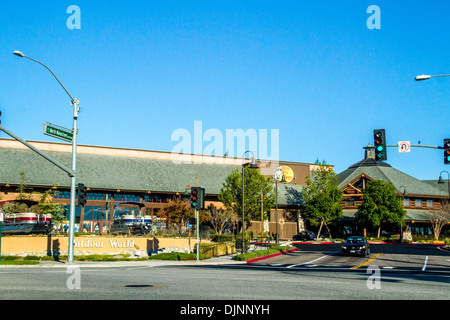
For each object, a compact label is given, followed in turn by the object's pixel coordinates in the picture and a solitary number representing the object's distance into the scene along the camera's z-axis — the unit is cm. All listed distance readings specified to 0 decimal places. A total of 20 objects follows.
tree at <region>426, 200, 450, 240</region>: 6334
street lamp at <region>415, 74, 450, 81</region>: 2303
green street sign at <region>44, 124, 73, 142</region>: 2394
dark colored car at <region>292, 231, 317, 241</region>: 6209
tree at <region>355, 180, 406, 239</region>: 6156
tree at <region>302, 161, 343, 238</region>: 6319
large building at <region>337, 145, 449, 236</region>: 6775
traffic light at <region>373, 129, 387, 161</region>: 2383
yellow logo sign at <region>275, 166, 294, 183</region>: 7350
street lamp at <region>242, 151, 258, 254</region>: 4500
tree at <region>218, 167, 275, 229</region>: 5675
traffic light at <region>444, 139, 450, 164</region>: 2438
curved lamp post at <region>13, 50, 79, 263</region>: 2566
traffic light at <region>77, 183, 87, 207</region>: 2666
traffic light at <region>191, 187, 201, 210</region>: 2906
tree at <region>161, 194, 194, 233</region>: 5066
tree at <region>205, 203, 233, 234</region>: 5591
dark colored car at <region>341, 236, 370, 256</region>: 3666
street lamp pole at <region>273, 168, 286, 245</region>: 7288
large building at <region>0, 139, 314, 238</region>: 5416
